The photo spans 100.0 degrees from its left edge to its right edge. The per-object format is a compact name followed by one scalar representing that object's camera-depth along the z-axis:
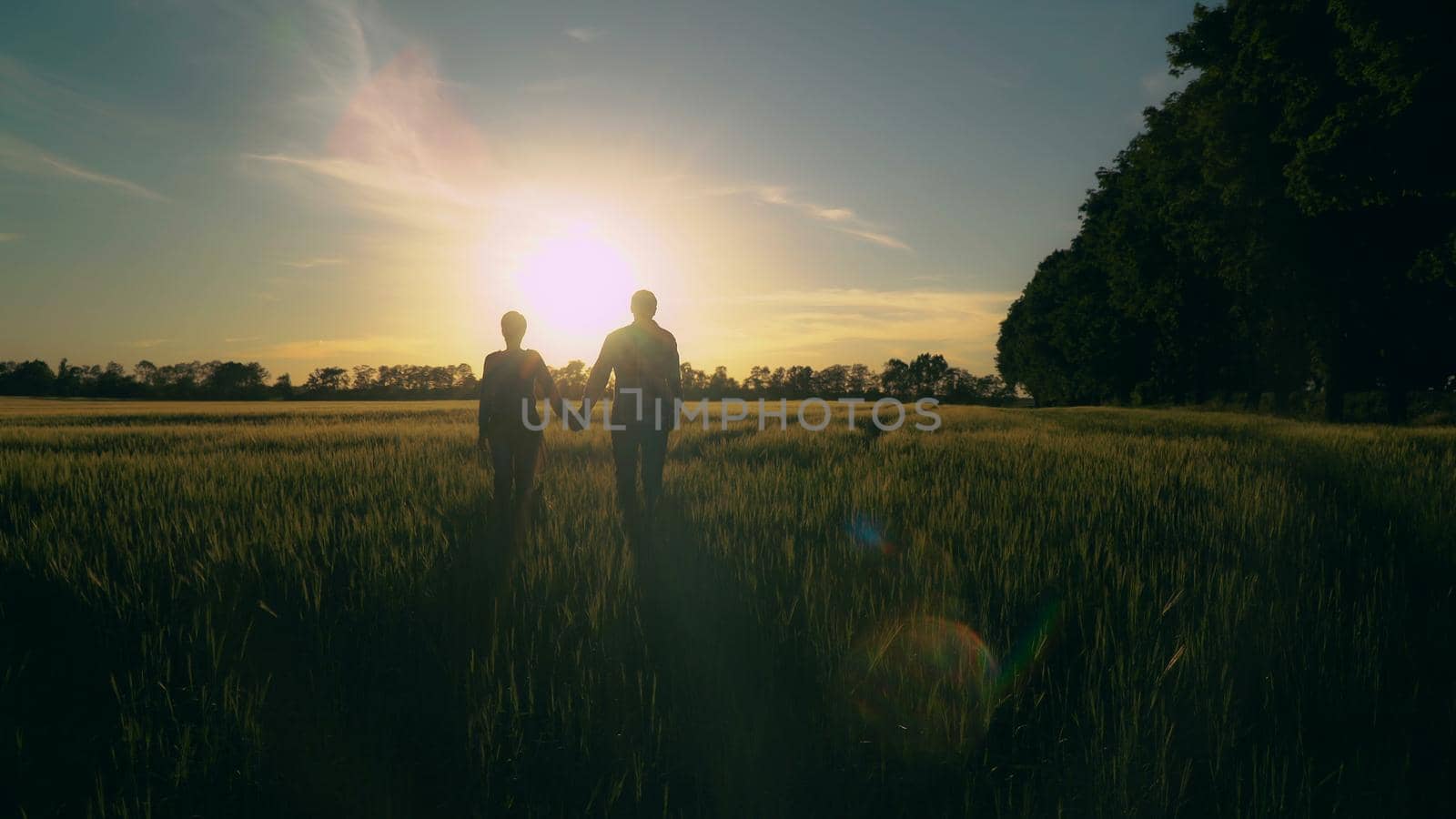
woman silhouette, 5.81
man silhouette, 6.00
